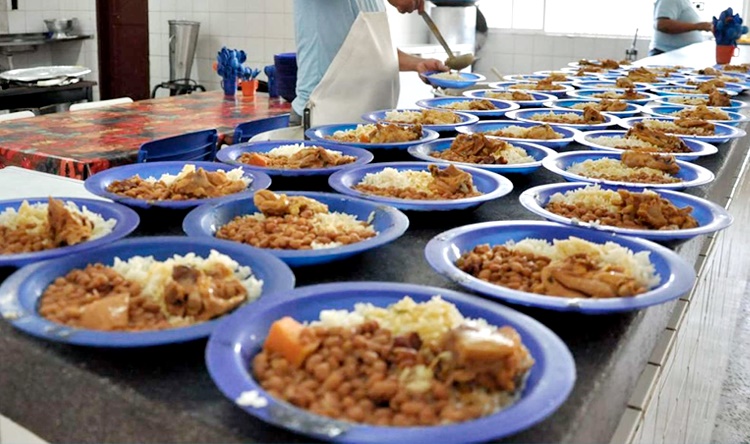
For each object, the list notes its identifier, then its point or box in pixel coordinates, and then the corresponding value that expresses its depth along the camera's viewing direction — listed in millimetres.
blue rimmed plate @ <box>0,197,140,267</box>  1206
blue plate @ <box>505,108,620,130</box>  2750
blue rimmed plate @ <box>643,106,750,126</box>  2867
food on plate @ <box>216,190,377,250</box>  1364
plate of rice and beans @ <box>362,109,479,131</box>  2635
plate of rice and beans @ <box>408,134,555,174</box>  2006
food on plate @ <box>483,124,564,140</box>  2469
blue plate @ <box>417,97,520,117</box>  2984
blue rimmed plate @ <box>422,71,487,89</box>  3625
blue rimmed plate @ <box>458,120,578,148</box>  2380
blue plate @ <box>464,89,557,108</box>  3300
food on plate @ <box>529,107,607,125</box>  2830
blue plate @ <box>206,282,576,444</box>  771
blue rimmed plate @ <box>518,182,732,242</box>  1449
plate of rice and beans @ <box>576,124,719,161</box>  2323
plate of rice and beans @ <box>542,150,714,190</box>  1923
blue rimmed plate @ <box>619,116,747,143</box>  2488
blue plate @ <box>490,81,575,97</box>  3697
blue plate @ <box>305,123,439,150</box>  2266
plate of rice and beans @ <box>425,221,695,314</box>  1120
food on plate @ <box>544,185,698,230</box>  1548
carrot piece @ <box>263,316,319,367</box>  924
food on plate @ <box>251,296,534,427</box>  849
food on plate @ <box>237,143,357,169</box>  1965
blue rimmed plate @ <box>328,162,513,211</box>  1601
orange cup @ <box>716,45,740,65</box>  5520
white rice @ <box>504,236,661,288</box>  1216
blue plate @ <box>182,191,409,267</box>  1281
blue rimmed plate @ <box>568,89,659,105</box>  3469
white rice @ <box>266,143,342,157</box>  2107
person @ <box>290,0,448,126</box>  2938
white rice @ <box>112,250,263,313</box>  1096
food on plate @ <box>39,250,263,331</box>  1014
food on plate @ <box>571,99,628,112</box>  3123
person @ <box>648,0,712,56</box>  6383
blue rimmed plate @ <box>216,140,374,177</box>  1892
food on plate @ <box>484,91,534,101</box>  3441
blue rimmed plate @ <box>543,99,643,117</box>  3064
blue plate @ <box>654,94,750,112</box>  3275
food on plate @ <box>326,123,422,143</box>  2307
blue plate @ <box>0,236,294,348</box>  938
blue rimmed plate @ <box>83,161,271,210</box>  1557
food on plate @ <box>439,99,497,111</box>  3068
